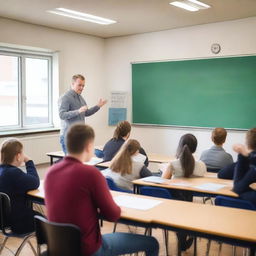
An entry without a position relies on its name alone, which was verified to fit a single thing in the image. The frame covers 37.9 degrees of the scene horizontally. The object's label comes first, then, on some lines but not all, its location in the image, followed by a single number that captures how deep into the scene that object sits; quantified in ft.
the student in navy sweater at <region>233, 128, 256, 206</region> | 9.20
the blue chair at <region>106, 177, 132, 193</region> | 11.47
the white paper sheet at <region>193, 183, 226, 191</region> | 10.62
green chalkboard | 20.24
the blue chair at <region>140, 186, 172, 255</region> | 10.52
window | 20.86
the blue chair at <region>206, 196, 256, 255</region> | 9.16
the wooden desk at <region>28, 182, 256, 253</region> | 6.91
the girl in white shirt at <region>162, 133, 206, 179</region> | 11.93
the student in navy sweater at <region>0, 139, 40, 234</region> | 9.66
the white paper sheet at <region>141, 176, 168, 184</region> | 11.31
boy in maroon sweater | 6.71
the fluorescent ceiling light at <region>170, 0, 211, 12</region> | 16.51
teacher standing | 17.38
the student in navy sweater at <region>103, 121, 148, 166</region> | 14.87
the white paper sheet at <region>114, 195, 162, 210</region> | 8.53
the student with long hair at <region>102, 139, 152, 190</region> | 11.62
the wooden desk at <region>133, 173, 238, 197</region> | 10.29
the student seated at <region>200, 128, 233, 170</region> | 13.79
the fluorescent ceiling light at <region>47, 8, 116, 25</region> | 18.10
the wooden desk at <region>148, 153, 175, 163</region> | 16.14
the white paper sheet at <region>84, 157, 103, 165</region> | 15.65
